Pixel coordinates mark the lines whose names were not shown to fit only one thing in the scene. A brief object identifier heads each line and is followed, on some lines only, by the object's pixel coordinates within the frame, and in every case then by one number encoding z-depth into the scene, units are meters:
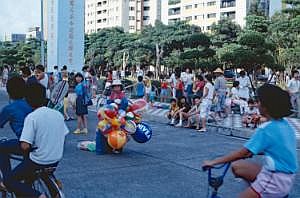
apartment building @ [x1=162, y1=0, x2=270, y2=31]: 78.31
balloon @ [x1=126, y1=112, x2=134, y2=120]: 9.10
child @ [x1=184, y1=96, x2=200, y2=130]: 13.59
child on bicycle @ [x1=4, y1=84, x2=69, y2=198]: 4.31
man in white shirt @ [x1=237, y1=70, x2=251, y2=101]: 16.59
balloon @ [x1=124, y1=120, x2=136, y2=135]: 8.96
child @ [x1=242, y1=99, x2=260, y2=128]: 13.34
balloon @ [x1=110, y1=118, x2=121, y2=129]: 8.92
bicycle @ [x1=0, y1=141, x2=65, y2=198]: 4.46
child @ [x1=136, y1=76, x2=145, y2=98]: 17.81
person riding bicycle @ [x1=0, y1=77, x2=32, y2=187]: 4.75
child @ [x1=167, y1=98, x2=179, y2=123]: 14.40
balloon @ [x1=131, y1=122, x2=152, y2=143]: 9.06
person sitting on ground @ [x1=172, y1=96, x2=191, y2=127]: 14.03
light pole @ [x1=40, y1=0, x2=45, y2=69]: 28.44
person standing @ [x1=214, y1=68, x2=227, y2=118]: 15.39
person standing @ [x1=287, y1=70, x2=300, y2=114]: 15.87
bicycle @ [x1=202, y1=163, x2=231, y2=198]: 3.65
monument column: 23.97
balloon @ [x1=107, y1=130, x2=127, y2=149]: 8.90
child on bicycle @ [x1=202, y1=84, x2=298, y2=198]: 3.40
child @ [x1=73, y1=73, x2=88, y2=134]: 11.91
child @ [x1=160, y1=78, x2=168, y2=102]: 22.42
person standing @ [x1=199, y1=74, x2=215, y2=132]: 12.87
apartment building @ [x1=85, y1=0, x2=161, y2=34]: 101.12
